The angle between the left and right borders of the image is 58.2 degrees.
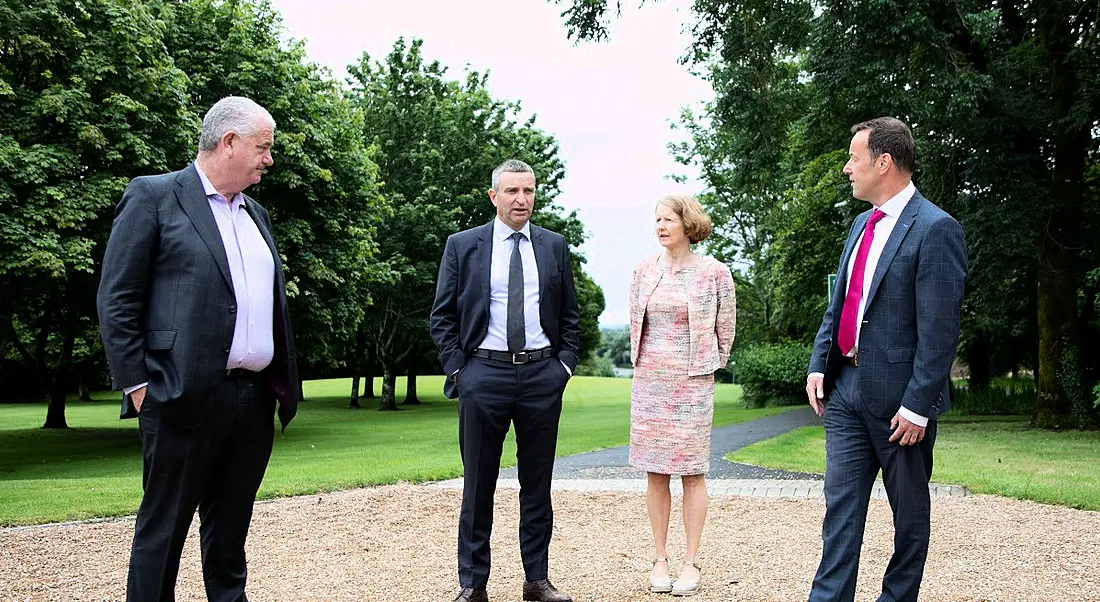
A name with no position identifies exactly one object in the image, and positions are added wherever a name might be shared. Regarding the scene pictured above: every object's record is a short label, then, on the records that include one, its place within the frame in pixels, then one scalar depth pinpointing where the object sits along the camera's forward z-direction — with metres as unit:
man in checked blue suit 4.23
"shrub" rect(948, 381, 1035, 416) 27.75
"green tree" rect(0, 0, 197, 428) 15.31
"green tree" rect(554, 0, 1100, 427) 16.77
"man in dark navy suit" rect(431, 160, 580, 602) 5.45
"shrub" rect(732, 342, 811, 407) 33.59
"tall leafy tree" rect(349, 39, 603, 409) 31.81
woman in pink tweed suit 5.79
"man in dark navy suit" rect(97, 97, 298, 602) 3.88
